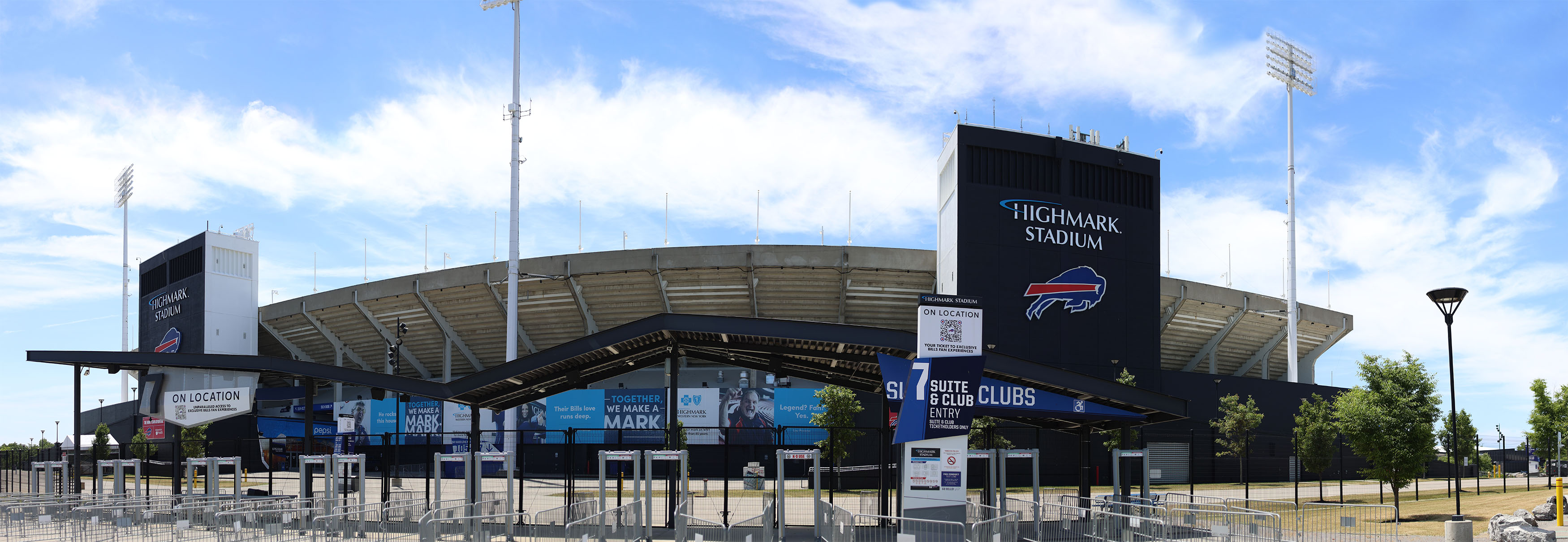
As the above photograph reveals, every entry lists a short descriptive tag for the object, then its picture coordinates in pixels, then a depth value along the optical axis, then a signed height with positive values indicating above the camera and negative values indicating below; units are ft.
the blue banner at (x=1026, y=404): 66.28 -3.88
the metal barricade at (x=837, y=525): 54.95 -9.92
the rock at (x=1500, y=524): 65.05 -11.34
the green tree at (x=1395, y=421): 95.09 -7.05
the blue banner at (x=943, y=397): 54.39 -2.79
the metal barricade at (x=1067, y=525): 68.18 -12.17
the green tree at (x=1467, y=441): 190.29 -17.67
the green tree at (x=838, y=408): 136.05 -8.43
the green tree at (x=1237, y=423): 156.15 -11.96
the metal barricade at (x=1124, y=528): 56.80 -10.73
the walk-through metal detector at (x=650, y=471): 62.69 -7.71
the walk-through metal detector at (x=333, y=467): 75.20 -9.24
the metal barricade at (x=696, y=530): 60.34 -11.61
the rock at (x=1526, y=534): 62.44 -11.47
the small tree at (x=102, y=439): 209.77 -20.26
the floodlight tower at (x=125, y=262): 243.81 +19.53
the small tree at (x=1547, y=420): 151.23 -11.09
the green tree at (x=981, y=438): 125.39 -12.02
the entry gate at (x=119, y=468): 89.61 -11.03
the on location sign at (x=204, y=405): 83.92 -5.03
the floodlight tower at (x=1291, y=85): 183.62 +48.79
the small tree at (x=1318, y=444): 130.11 -12.55
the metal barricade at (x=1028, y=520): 66.87 -12.30
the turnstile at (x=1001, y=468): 68.85 -8.34
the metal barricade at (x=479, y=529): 48.83 -11.47
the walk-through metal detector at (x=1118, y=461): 70.49 -7.99
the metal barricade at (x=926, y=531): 52.90 -9.58
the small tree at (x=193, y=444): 183.96 -17.88
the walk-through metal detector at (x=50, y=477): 100.78 -14.09
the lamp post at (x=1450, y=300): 78.18 +3.30
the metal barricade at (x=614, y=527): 55.88 -10.83
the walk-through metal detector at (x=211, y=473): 81.97 -10.53
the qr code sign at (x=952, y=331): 54.90 +0.66
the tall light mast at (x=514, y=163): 138.51 +24.40
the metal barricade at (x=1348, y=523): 66.54 -14.04
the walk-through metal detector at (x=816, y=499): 57.88 -8.81
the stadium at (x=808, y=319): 146.72 +4.33
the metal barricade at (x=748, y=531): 64.64 -12.10
